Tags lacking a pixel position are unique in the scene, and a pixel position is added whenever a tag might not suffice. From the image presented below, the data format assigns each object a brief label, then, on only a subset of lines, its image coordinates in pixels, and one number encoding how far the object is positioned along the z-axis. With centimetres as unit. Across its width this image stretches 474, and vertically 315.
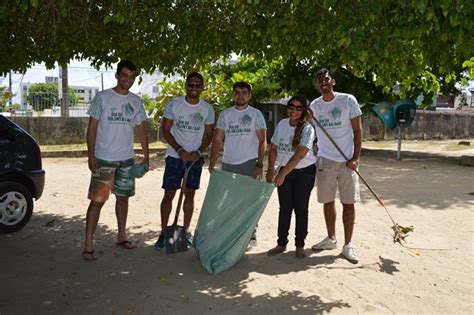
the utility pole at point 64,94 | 1927
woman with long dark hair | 468
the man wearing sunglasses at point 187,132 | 514
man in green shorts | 479
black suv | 593
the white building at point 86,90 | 5211
